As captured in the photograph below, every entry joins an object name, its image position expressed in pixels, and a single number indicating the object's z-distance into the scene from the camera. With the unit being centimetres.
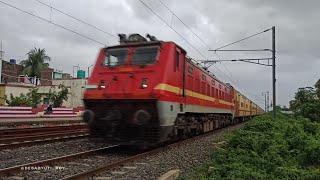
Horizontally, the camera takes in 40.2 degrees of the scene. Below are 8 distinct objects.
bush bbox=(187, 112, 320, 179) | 853
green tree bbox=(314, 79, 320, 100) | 3574
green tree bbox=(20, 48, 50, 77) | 7969
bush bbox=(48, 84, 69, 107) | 5284
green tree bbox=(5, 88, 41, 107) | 4306
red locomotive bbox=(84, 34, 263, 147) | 1301
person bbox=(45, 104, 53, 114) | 3963
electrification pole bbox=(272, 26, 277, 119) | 2912
